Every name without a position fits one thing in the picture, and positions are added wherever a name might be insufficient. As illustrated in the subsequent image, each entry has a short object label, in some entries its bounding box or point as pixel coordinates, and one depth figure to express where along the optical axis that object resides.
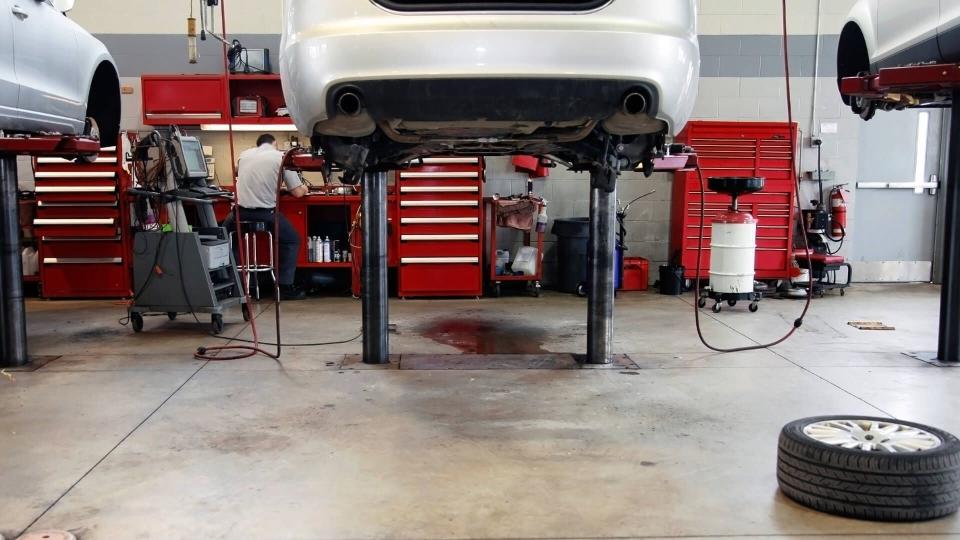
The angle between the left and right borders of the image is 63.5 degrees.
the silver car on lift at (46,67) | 3.40
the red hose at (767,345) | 4.50
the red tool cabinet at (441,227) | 6.67
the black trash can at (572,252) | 7.09
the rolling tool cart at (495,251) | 6.89
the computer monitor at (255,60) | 7.24
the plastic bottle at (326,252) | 6.96
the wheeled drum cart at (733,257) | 5.87
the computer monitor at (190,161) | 4.89
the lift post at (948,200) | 3.88
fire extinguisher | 7.50
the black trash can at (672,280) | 7.11
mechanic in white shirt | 6.45
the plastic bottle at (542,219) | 7.01
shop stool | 6.48
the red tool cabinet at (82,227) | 6.70
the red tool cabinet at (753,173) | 7.16
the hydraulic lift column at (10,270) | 3.95
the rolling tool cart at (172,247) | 4.90
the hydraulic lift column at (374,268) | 3.88
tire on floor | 2.05
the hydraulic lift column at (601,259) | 3.90
